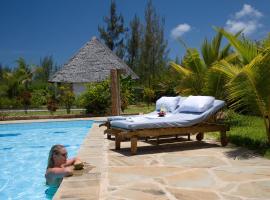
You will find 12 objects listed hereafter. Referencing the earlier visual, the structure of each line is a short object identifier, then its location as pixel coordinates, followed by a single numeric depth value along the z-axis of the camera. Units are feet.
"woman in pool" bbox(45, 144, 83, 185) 16.72
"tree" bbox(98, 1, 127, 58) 119.75
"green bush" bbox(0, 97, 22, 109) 69.97
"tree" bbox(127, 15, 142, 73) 114.32
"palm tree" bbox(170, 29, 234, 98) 39.48
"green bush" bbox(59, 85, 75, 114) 58.49
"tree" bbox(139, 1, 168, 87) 105.40
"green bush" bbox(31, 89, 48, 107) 72.89
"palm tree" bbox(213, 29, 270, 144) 19.95
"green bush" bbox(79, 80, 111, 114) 56.13
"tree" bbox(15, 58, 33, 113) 81.20
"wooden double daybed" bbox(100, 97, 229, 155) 20.83
